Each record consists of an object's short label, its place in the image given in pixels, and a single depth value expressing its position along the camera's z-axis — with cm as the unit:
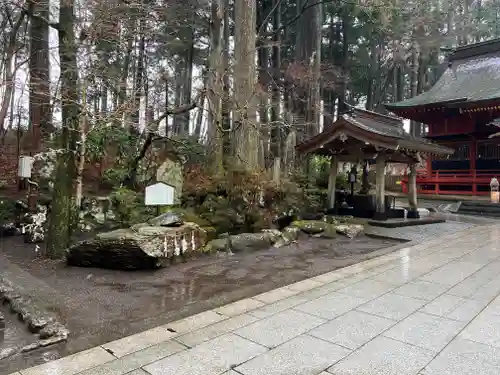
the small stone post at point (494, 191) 1391
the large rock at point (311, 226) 812
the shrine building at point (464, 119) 1573
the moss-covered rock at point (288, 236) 715
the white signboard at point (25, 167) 746
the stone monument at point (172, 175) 792
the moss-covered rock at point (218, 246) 630
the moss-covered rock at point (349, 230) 813
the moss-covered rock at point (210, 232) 708
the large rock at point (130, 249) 512
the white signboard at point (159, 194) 650
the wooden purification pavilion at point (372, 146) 922
